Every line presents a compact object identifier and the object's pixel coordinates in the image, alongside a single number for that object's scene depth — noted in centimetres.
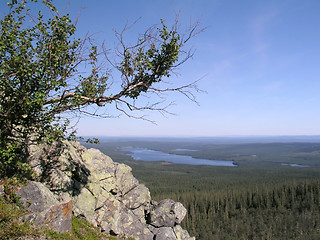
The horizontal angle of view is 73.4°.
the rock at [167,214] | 2872
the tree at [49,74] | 1130
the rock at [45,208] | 1167
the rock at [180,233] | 2942
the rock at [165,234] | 2662
